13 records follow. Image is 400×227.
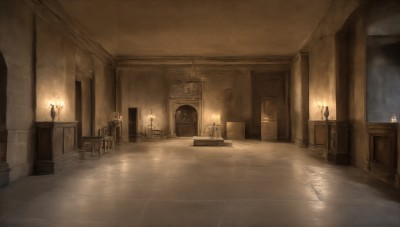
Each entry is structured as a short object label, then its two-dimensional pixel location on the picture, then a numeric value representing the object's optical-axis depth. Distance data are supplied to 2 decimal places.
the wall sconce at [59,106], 8.65
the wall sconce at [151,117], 16.89
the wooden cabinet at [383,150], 6.08
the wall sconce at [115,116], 15.20
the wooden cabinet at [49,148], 7.43
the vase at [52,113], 7.96
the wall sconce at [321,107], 10.77
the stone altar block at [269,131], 16.72
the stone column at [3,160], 5.93
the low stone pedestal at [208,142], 13.77
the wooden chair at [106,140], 11.55
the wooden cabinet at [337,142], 8.76
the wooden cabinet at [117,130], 14.52
